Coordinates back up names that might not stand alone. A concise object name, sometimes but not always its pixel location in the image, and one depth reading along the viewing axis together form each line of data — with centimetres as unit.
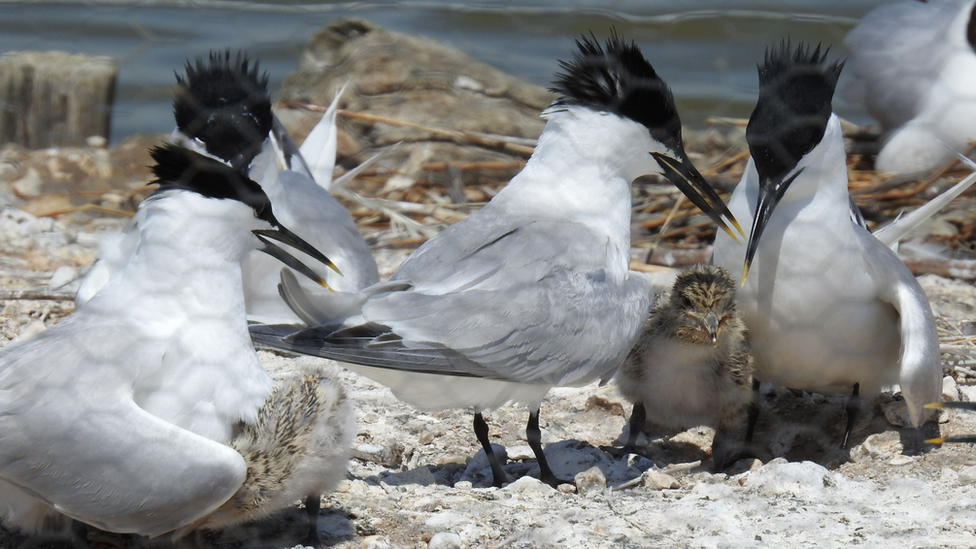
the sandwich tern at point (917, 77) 841
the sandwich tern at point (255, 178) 517
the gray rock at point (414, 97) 922
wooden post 946
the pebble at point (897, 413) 513
